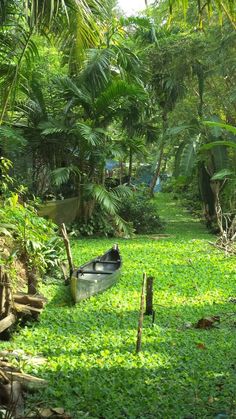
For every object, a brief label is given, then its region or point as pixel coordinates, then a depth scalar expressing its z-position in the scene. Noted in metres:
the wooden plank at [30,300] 6.89
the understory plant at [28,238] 8.43
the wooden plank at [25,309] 6.64
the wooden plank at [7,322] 6.03
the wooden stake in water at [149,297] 7.77
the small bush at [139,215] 17.77
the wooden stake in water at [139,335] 5.89
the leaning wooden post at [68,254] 9.06
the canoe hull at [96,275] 8.38
